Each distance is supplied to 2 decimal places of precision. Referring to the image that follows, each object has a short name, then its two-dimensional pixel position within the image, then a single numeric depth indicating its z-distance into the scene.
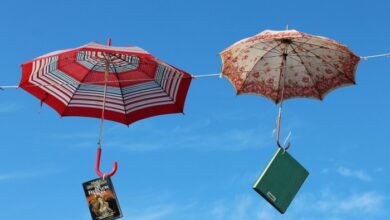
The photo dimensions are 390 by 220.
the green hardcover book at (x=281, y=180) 7.17
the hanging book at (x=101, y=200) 7.28
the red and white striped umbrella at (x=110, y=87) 9.02
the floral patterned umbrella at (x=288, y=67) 8.38
